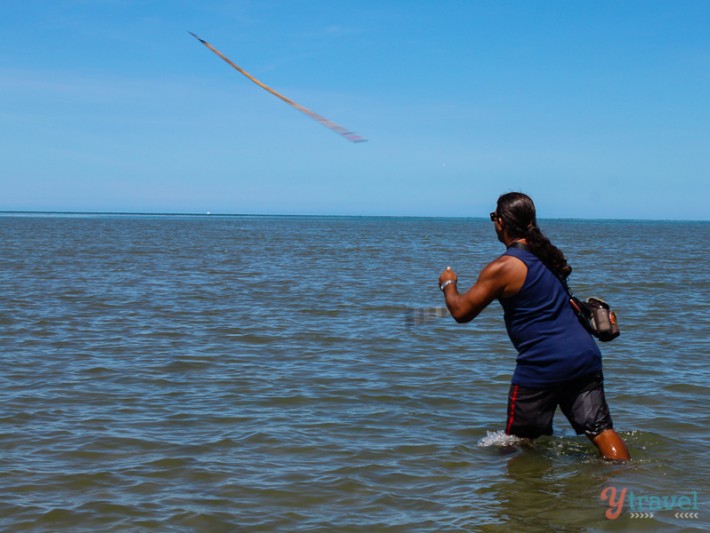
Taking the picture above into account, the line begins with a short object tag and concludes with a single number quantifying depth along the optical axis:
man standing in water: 5.29
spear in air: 5.22
